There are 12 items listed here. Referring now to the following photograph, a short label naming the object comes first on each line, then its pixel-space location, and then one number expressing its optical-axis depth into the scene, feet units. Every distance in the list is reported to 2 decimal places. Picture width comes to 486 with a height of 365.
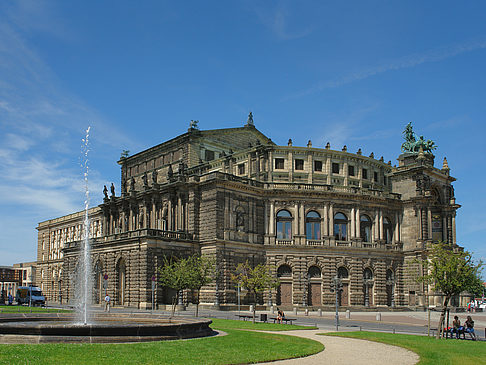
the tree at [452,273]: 115.55
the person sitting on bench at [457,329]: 108.27
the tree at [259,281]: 164.55
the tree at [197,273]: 169.48
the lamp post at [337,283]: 146.94
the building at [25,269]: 413.63
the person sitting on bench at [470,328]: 108.17
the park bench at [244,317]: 150.82
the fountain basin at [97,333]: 74.84
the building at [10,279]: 396.41
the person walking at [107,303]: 188.29
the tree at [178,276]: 168.25
